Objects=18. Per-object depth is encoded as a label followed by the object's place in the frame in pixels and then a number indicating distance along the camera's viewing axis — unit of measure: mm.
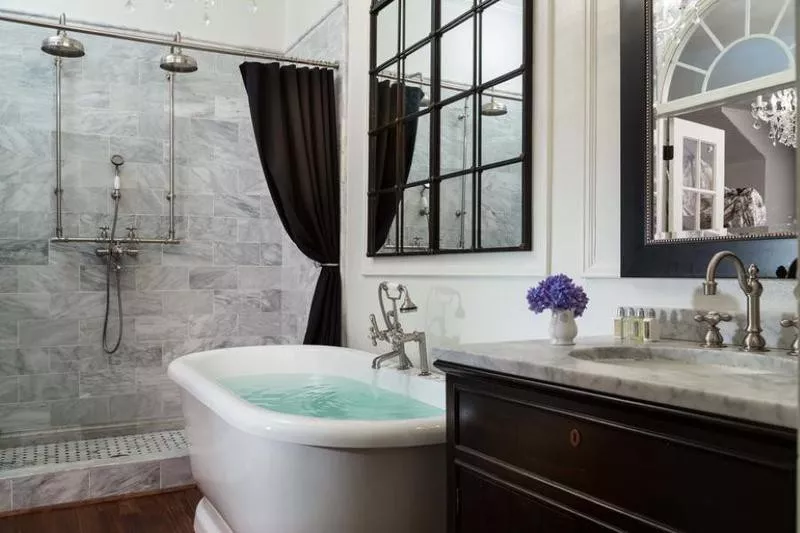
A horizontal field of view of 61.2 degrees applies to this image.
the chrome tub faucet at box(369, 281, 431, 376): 2832
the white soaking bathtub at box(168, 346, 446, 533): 1825
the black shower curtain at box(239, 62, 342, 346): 3621
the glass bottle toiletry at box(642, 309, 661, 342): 1741
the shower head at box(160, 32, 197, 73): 3414
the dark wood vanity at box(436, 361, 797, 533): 968
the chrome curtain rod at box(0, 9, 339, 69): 3189
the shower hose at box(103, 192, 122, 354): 4149
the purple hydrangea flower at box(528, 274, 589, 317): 1743
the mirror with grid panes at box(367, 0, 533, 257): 2465
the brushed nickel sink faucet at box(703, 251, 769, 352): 1500
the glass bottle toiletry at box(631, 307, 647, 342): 1766
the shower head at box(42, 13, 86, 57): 3271
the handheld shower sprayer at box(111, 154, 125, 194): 4168
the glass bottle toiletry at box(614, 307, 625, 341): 1814
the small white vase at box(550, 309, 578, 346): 1729
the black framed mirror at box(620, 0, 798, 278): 1559
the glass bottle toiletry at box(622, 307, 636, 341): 1790
